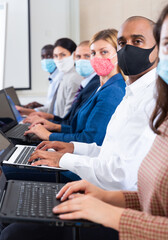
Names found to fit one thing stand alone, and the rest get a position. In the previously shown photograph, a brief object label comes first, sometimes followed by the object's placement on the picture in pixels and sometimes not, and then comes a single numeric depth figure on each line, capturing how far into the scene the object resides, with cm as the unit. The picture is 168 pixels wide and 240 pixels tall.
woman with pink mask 159
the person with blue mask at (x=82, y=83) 208
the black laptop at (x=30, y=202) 77
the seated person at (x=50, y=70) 309
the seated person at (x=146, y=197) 71
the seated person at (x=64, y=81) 263
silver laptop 128
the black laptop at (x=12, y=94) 267
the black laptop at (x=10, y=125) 193
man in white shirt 108
